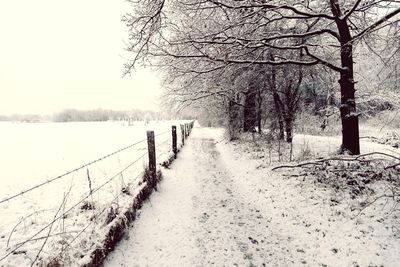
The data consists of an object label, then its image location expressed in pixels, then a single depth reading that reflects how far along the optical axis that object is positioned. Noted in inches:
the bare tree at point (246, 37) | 326.6
